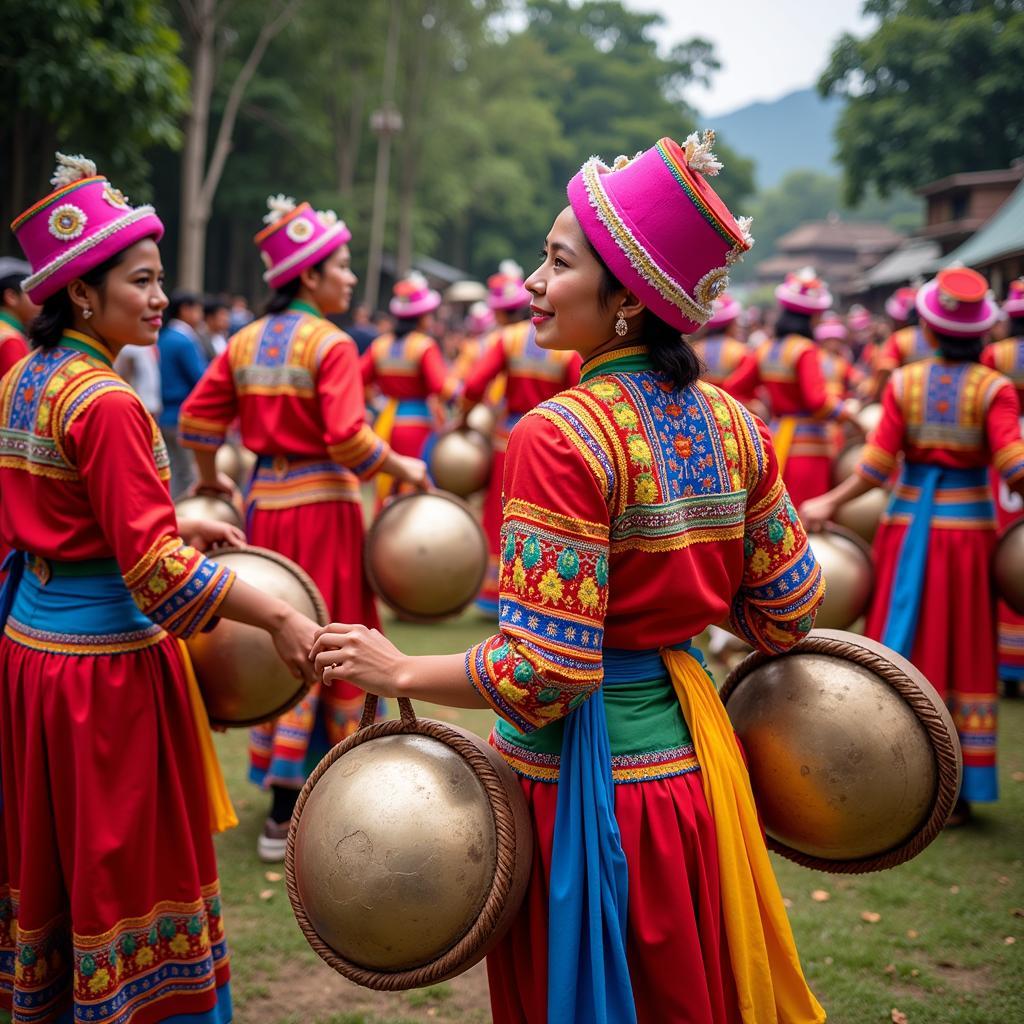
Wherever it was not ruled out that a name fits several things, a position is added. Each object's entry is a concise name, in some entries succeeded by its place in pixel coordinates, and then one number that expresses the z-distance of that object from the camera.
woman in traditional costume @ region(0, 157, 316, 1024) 2.54
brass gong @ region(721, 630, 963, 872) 2.08
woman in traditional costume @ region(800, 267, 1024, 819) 4.50
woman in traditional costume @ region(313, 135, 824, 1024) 1.85
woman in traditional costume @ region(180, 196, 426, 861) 4.26
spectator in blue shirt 7.81
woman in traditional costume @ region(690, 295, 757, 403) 8.62
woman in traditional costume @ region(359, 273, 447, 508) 8.42
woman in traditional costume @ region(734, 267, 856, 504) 7.32
